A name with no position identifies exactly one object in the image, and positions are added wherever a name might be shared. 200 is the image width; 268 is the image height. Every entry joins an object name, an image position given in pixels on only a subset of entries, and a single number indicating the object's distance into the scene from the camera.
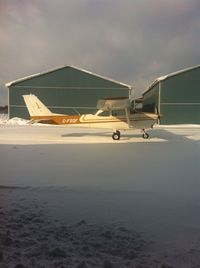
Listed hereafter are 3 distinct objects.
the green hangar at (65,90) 22.06
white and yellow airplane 11.00
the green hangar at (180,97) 20.75
